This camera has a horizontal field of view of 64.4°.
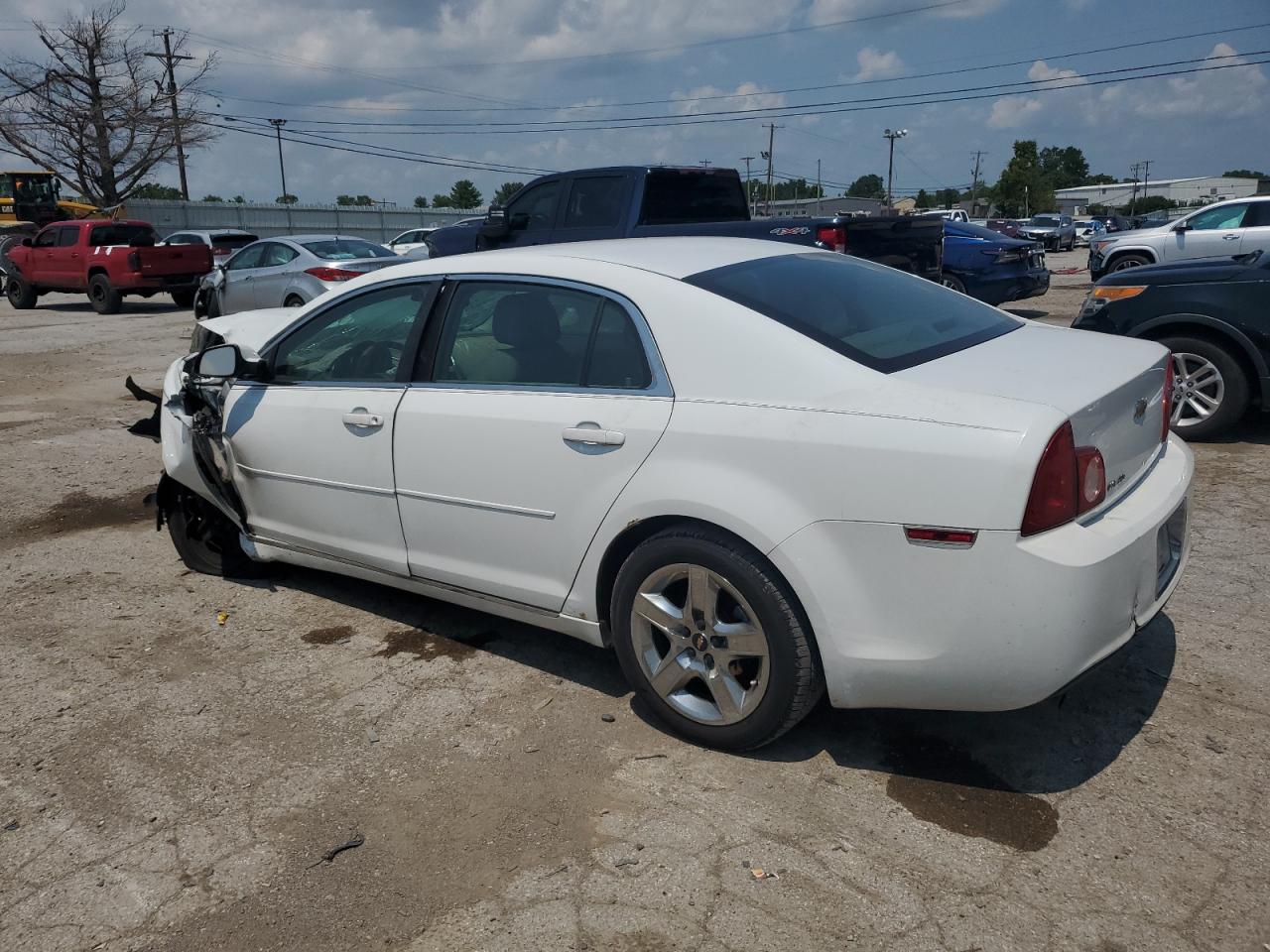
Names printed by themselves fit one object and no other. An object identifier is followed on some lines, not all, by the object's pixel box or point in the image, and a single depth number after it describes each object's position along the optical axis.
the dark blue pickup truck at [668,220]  9.30
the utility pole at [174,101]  45.66
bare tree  42.50
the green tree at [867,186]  133.50
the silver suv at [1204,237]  15.28
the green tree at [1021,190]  86.25
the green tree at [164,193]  68.26
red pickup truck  19.91
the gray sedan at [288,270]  14.20
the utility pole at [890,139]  82.80
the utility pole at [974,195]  90.54
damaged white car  2.72
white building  117.00
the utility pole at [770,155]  81.81
